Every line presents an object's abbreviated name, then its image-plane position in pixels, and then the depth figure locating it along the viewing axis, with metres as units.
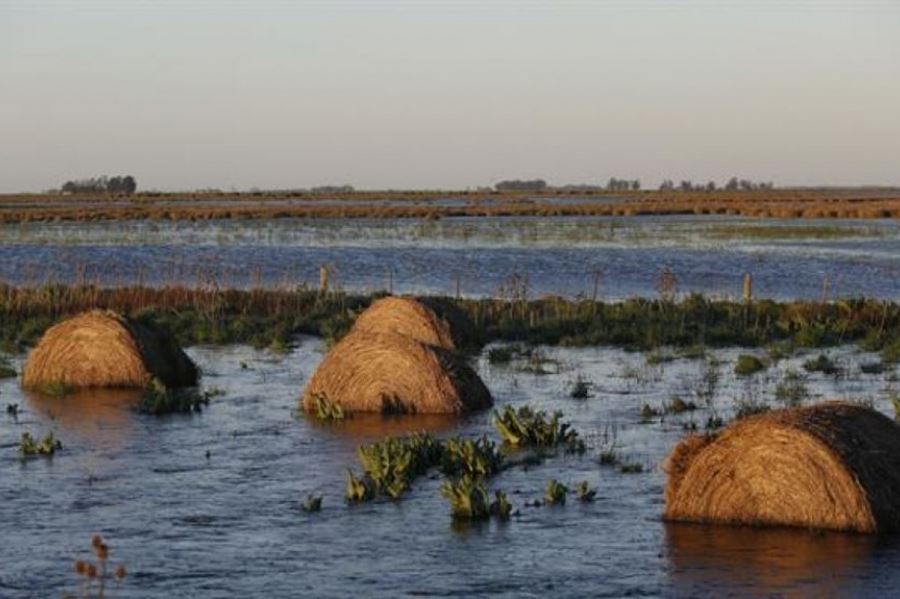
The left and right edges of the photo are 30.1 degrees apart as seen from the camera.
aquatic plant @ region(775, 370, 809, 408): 23.64
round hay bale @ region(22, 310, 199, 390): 25.55
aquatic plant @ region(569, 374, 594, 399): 25.03
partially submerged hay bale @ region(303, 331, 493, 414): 22.61
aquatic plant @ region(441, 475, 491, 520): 15.78
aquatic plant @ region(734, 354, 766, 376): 27.62
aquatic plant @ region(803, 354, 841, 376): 27.45
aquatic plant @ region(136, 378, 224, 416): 23.23
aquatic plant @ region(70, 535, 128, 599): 7.96
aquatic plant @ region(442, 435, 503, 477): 18.05
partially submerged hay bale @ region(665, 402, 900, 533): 14.70
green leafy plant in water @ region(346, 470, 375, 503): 16.75
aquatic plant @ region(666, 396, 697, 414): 23.14
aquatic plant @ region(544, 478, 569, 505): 16.61
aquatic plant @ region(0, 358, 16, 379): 27.84
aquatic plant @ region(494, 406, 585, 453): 20.12
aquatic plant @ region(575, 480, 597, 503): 16.72
